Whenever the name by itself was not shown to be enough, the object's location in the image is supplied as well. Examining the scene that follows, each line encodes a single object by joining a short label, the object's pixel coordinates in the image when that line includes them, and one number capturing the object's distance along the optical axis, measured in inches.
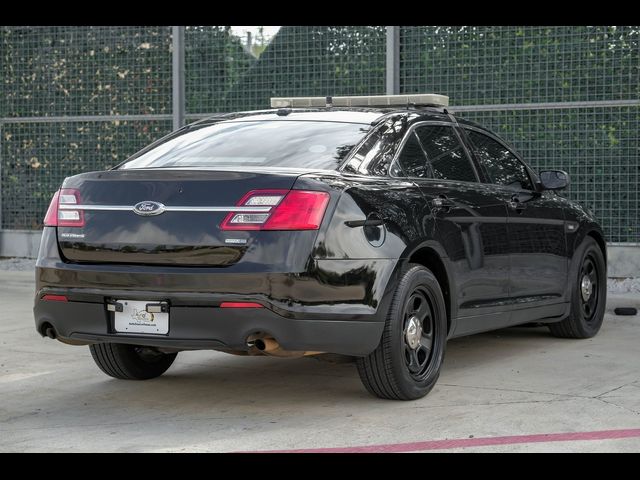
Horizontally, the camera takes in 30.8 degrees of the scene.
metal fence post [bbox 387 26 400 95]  512.1
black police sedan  225.5
